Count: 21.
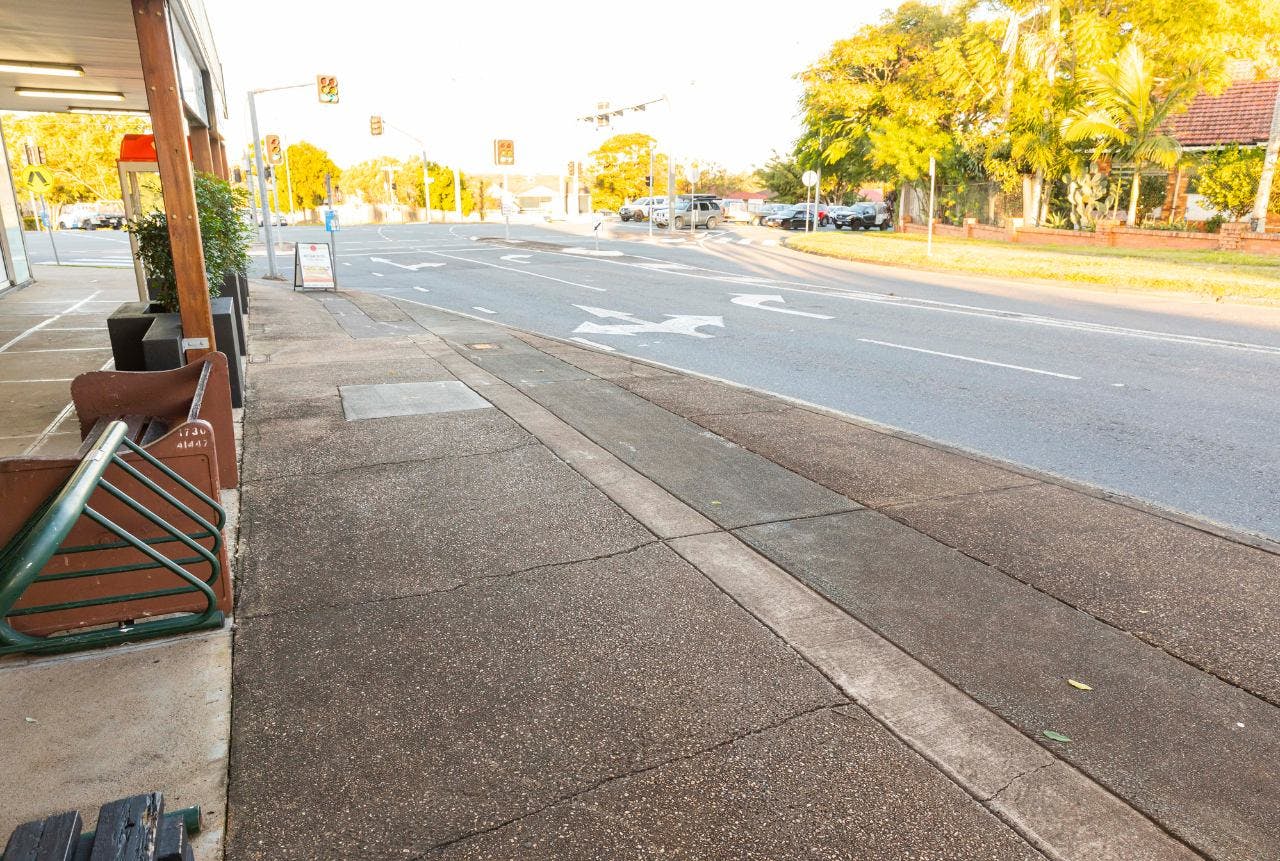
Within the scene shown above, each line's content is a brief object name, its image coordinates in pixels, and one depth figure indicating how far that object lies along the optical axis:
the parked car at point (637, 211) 58.32
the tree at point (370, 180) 102.44
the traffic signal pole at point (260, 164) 21.98
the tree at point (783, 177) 63.47
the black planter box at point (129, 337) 7.34
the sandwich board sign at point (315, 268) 18.80
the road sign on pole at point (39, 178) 22.91
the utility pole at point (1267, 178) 24.89
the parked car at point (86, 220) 62.34
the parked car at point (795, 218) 50.69
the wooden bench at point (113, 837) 1.96
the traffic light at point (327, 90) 28.55
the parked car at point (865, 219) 48.22
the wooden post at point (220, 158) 14.64
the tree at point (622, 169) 81.38
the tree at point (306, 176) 100.19
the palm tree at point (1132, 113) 28.05
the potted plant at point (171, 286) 6.61
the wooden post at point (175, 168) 5.66
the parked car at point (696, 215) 50.53
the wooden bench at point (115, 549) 3.47
